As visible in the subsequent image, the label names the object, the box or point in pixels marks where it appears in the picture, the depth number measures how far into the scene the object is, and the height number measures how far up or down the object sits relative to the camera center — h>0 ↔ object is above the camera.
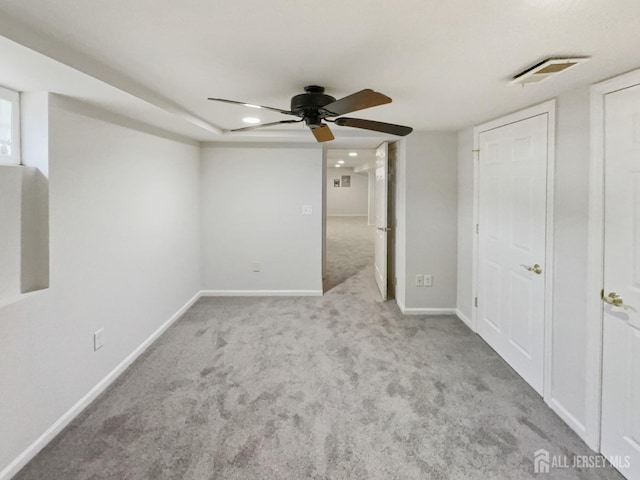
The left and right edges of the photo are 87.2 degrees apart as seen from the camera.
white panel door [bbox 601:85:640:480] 1.65 -0.28
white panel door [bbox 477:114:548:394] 2.38 -0.10
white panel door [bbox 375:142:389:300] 4.09 +0.27
